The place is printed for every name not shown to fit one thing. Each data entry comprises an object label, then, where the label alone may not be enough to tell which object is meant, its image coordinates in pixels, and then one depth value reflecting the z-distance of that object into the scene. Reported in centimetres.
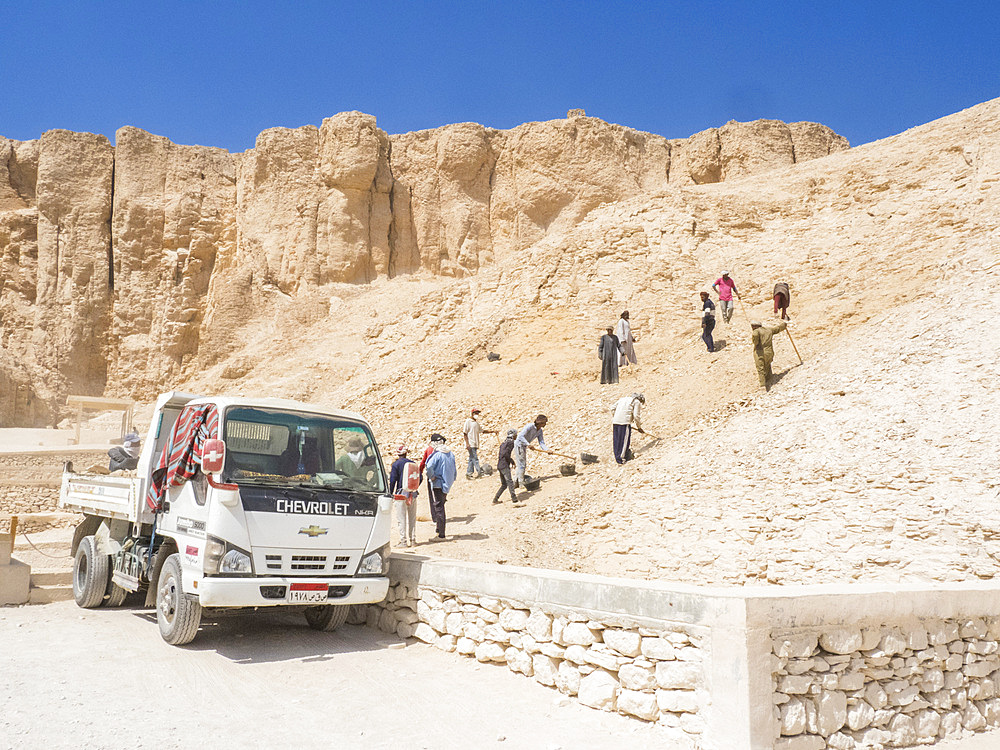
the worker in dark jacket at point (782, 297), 1744
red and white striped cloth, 682
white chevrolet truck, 630
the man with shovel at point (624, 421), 1402
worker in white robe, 1978
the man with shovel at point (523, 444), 1502
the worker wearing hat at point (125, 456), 1003
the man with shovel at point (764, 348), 1465
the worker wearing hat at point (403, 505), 1149
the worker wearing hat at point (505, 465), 1432
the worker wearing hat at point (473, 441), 1642
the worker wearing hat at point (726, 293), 2011
